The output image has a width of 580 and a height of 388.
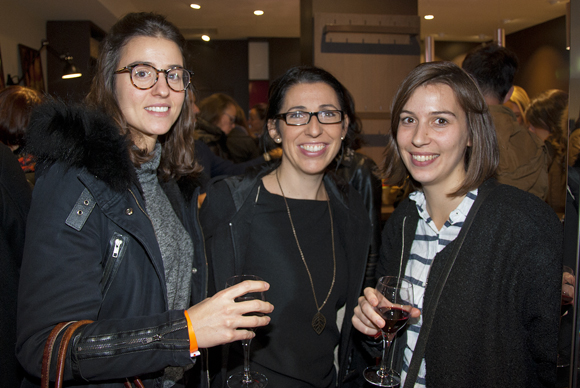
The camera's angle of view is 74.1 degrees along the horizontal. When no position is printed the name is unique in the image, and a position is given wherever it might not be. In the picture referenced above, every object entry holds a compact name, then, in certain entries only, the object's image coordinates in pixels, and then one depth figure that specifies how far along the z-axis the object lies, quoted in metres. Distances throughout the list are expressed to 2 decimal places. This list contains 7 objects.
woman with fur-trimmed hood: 1.01
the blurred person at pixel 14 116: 2.12
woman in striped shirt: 1.23
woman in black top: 1.63
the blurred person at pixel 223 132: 4.16
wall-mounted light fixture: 5.50
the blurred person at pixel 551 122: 2.83
